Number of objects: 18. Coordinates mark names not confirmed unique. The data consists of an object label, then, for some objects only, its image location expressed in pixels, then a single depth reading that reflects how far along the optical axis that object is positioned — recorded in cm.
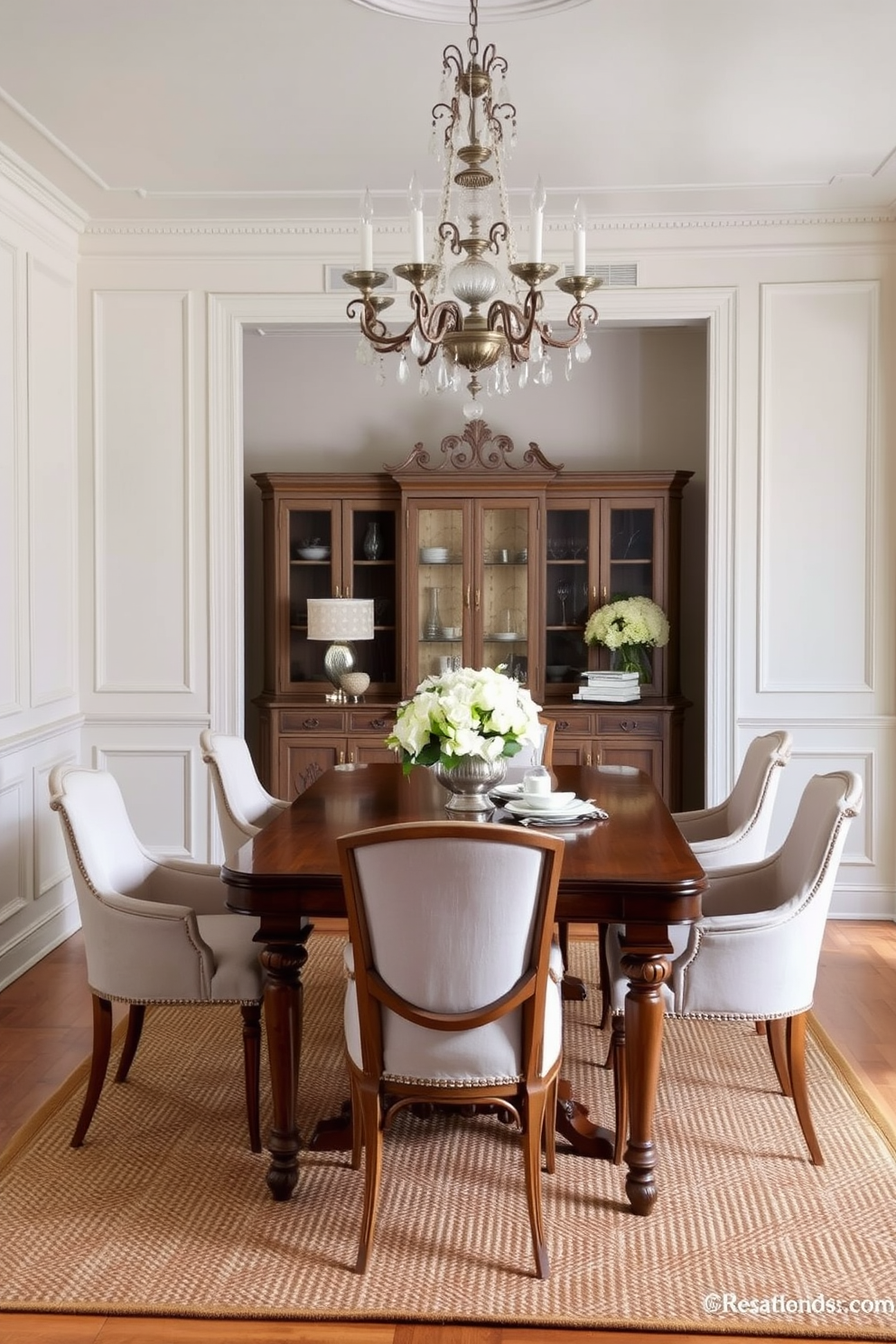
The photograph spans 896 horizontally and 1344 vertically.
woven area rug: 232
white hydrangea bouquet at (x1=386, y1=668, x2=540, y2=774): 294
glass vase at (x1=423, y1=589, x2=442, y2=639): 551
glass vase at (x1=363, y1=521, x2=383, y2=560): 559
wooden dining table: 256
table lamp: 529
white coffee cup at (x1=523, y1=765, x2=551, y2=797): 319
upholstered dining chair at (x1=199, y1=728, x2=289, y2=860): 371
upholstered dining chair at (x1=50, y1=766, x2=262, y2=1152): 288
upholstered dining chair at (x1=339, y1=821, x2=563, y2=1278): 227
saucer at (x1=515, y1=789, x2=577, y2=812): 314
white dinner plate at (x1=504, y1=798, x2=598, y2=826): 306
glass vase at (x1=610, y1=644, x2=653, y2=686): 540
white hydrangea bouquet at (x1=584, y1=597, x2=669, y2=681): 528
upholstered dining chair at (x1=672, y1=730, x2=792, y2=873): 350
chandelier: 287
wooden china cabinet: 539
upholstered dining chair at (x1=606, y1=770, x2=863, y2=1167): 278
